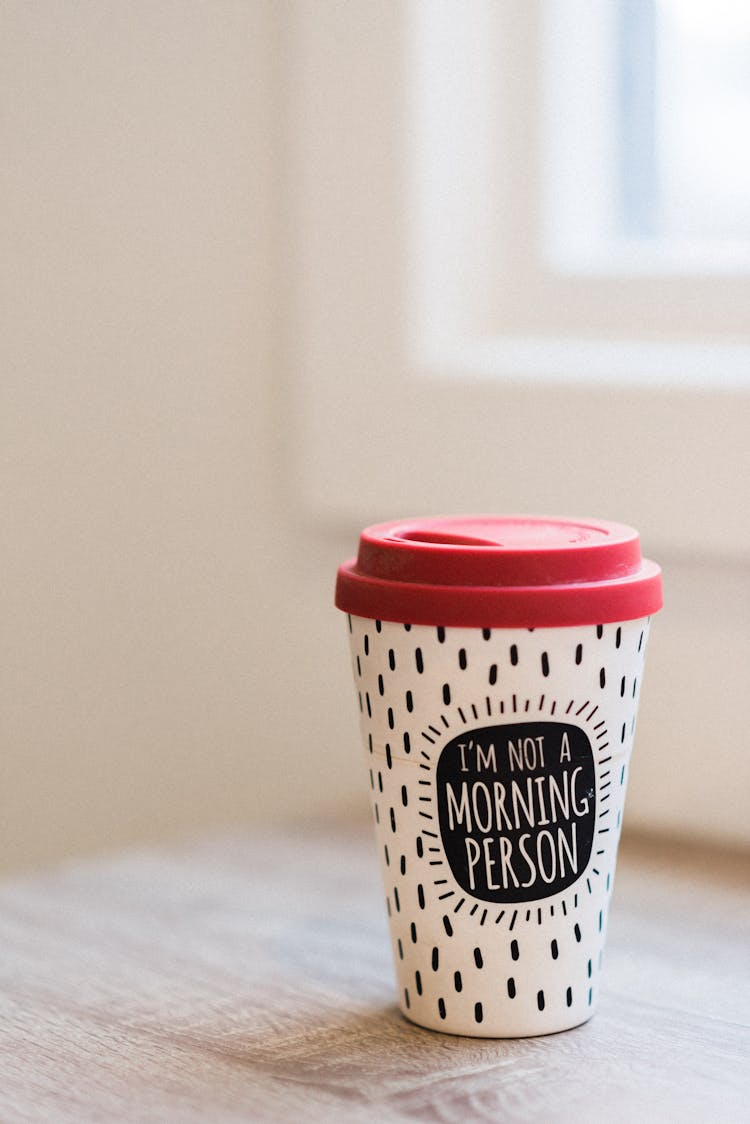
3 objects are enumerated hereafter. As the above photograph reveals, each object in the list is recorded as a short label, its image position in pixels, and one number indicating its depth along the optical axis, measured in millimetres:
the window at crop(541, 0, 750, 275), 1059
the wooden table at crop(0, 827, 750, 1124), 721
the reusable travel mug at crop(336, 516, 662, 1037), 741
